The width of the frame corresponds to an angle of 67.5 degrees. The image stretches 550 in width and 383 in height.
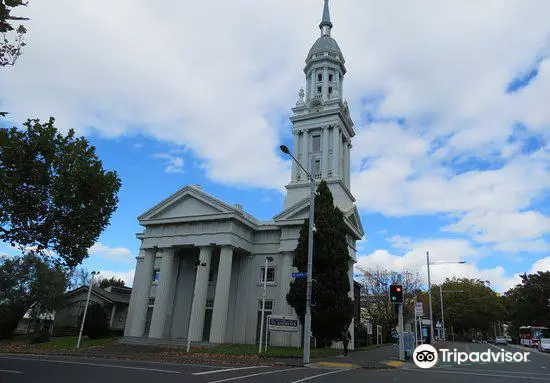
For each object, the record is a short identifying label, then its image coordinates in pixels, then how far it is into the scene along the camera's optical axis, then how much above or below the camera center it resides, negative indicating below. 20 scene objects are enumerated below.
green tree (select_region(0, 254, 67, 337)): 47.51 +3.40
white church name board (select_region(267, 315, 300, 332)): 23.28 +0.59
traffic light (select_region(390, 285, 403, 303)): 22.92 +2.59
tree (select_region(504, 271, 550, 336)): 70.88 +8.53
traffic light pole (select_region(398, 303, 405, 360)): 23.00 +0.08
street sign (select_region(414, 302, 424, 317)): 28.38 +2.26
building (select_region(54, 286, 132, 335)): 50.19 +1.84
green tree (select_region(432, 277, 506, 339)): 79.31 +7.69
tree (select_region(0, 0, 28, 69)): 6.50 +4.46
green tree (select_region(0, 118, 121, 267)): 18.50 +5.77
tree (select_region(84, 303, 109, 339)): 40.62 +0.00
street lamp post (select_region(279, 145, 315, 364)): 20.50 +1.58
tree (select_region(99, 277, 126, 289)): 80.69 +7.88
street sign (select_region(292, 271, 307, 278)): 21.78 +3.06
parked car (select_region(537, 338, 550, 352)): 48.55 +0.72
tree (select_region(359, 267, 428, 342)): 59.28 +6.10
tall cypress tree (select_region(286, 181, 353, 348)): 27.78 +3.68
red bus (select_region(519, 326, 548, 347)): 63.44 +2.43
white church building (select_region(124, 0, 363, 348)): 36.22 +6.75
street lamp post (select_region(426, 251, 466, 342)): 39.44 +7.37
